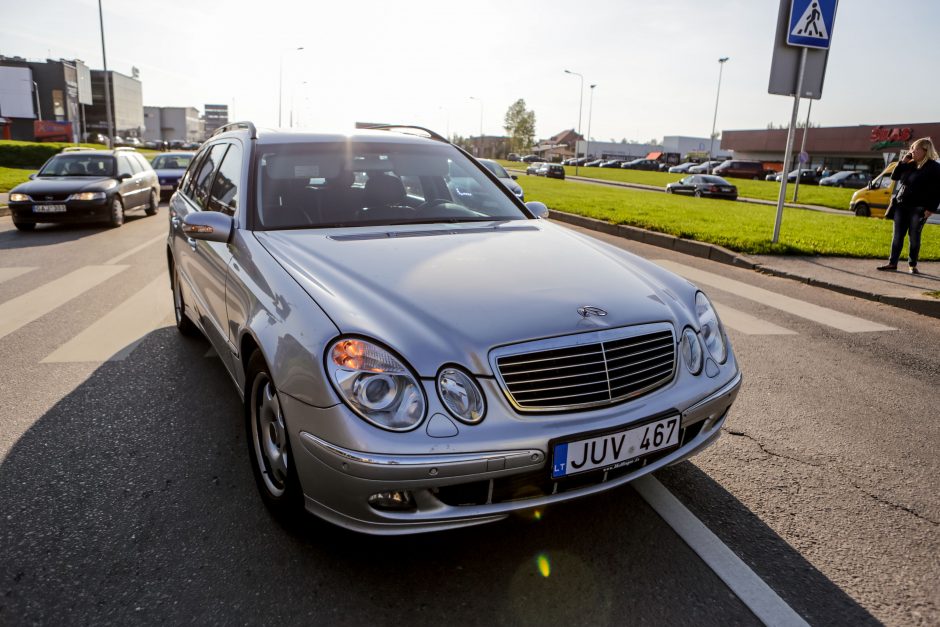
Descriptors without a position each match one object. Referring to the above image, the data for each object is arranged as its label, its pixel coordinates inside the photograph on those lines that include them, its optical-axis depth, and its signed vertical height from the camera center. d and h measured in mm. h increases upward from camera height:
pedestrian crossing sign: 9180 +2162
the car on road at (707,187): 26719 -437
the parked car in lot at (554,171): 45809 -177
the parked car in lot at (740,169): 50719 +617
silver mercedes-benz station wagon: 2104 -680
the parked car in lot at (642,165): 71375 +869
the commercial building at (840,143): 52094 +3677
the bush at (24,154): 35906 -647
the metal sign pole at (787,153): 9594 +430
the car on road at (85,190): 11594 -814
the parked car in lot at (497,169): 15145 -81
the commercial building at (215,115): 163200 +8930
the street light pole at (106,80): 30472 +3229
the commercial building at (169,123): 121125 +4770
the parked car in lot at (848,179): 40094 +209
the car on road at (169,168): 18406 -522
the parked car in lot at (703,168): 55362 +660
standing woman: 8320 -73
